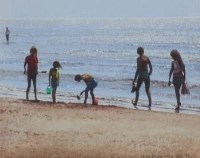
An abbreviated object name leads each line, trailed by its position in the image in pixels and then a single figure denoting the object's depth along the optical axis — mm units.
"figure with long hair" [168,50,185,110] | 14801
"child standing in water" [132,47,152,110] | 15078
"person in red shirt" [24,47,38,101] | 16062
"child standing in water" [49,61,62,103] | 15922
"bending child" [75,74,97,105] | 15684
